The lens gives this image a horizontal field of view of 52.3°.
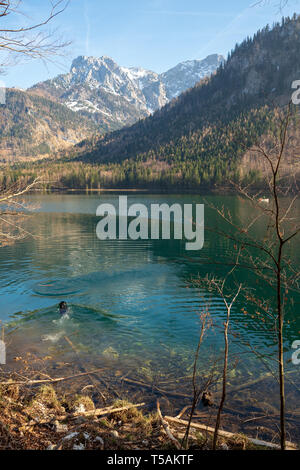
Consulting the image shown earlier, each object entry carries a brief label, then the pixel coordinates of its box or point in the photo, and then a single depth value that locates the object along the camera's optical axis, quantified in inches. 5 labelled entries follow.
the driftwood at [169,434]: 228.5
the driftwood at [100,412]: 294.4
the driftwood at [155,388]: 384.2
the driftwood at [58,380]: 322.4
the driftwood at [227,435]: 264.9
